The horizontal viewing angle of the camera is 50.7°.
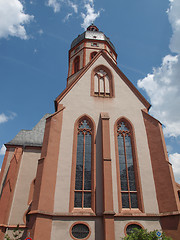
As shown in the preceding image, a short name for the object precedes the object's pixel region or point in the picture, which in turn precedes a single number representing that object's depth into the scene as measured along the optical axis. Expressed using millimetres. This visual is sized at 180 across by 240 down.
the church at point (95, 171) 11492
